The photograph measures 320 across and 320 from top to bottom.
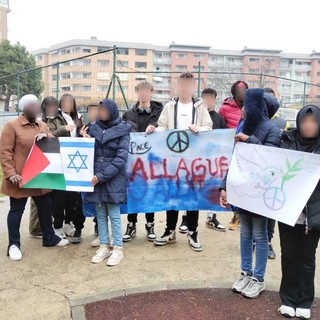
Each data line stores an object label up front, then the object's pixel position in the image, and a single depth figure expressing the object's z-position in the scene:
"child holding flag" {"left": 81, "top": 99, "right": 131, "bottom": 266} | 4.28
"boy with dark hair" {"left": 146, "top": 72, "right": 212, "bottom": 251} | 4.70
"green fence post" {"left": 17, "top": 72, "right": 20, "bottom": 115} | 14.94
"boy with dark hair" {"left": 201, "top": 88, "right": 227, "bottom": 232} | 5.39
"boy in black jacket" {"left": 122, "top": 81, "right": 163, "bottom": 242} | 4.90
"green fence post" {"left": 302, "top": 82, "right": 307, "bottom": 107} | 15.85
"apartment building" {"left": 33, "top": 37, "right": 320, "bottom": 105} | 67.75
